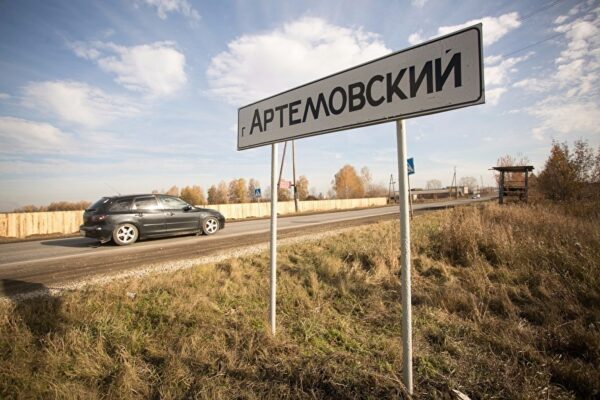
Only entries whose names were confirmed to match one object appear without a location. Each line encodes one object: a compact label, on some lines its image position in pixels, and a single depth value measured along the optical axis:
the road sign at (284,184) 21.44
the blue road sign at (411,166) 11.77
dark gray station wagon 7.96
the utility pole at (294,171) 28.09
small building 14.81
